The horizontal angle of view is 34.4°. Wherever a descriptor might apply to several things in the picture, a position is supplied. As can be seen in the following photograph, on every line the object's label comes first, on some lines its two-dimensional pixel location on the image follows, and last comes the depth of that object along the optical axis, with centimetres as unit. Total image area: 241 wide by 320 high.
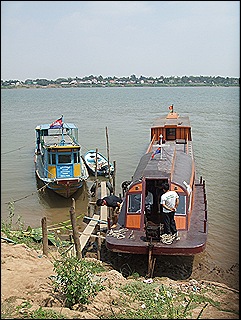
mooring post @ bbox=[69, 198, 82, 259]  826
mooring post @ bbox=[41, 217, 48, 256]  880
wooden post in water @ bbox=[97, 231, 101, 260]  1079
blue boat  1630
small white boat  2081
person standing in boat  944
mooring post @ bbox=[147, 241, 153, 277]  927
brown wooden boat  941
